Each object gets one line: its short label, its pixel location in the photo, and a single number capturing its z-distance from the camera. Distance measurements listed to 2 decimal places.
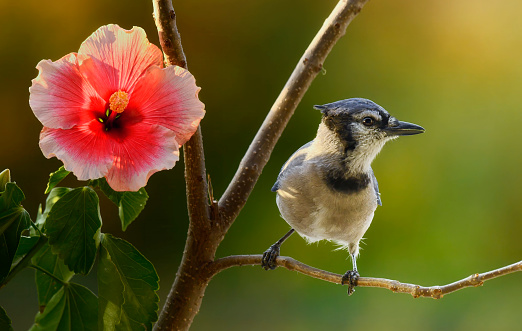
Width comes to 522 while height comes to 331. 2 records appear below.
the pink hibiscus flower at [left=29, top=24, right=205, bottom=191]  4.06
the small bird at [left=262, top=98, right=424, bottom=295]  4.21
